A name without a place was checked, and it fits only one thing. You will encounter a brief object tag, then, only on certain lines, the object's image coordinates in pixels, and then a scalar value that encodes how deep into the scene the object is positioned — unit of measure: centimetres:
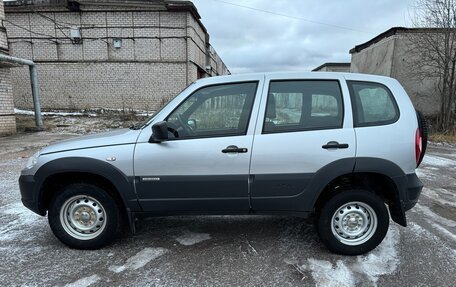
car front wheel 323
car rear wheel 316
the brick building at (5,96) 1198
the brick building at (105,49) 1769
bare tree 1369
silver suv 306
